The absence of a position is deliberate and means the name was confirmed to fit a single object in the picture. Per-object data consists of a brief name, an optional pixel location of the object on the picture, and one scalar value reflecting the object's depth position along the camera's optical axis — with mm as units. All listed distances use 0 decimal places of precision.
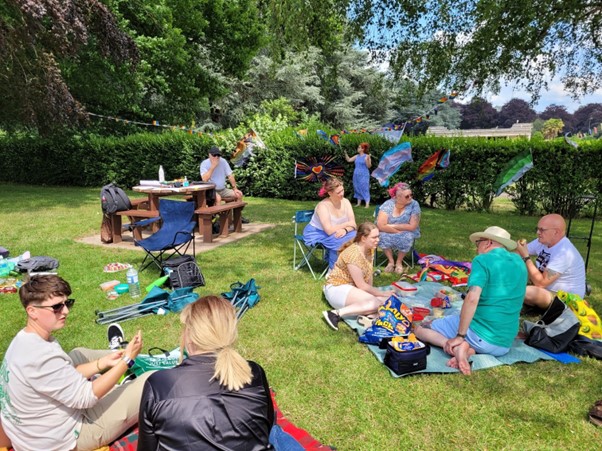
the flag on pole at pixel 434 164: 7613
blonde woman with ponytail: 1607
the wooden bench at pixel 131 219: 7310
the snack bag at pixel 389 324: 3881
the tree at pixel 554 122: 43488
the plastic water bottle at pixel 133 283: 5039
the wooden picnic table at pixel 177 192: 7484
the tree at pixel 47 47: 11008
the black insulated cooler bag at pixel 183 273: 5195
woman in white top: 5492
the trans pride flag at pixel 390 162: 9469
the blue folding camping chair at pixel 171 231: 5695
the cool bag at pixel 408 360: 3371
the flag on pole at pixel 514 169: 5703
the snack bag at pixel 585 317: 3872
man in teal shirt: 3326
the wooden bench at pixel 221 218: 7428
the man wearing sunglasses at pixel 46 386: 1985
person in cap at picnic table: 8320
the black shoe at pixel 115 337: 3580
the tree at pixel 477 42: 6867
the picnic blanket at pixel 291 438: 2400
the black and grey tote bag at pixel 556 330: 3727
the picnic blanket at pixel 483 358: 3477
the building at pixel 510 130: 49044
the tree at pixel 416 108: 8641
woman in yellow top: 4320
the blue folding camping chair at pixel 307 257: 5798
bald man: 4133
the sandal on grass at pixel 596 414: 2826
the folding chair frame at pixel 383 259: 6348
